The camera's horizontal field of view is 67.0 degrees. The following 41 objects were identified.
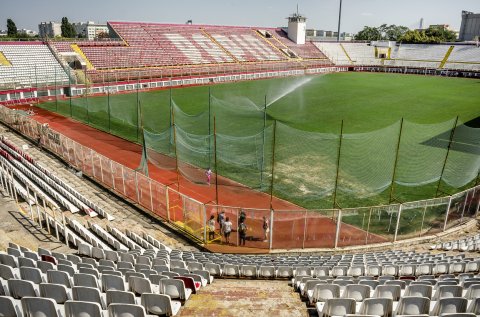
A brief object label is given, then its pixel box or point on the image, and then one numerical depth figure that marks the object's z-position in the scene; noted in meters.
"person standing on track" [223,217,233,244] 13.52
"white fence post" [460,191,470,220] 14.41
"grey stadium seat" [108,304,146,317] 5.49
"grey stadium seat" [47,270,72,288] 6.91
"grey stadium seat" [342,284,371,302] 6.84
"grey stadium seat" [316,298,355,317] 5.98
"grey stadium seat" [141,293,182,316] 6.19
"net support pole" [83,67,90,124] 32.33
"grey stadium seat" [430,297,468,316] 5.73
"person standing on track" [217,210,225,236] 13.72
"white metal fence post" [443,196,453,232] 13.52
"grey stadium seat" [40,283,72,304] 6.28
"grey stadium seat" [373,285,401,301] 6.80
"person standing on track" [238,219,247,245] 13.48
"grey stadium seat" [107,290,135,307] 6.08
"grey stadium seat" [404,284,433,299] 6.69
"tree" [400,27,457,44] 84.38
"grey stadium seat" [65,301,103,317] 5.47
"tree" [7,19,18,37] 93.60
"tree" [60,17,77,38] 105.31
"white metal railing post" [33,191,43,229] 11.88
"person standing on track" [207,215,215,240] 13.49
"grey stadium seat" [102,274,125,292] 6.95
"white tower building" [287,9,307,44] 79.19
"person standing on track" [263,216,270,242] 13.45
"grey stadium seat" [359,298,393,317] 5.91
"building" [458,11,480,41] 121.76
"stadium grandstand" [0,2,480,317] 6.95
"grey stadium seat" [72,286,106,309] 6.17
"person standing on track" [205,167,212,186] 18.41
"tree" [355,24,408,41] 118.62
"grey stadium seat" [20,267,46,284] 7.07
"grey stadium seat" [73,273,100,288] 6.83
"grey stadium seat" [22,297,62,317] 5.48
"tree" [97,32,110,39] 90.36
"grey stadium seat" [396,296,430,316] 5.88
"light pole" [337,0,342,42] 96.94
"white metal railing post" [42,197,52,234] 11.41
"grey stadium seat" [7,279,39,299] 6.33
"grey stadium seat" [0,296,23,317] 5.50
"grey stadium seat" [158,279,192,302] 7.13
